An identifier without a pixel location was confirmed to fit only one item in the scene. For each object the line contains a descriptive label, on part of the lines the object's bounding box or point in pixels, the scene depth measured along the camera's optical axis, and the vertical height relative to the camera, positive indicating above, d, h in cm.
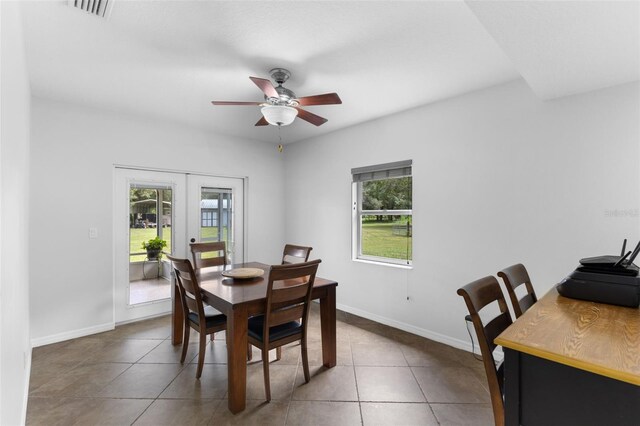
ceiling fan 227 +87
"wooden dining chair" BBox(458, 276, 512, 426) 130 -51
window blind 348 +54
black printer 146 -34
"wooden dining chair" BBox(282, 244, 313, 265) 335 -41
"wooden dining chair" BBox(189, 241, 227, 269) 344 -42
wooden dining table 204 -70
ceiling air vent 171 +120
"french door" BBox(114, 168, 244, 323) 367 -11
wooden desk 95 -52
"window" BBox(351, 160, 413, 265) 358 +4
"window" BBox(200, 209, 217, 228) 435 -3
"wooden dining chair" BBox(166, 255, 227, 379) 235 -78
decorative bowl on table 264 -50
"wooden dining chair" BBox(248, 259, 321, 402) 215 -72
